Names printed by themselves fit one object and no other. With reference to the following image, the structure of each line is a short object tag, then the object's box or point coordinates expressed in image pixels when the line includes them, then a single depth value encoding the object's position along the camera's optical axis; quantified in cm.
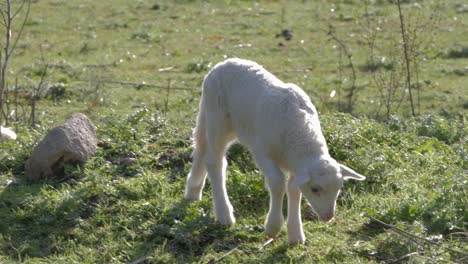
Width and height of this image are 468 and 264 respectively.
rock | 1497
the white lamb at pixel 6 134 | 1684
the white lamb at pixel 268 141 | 1185
